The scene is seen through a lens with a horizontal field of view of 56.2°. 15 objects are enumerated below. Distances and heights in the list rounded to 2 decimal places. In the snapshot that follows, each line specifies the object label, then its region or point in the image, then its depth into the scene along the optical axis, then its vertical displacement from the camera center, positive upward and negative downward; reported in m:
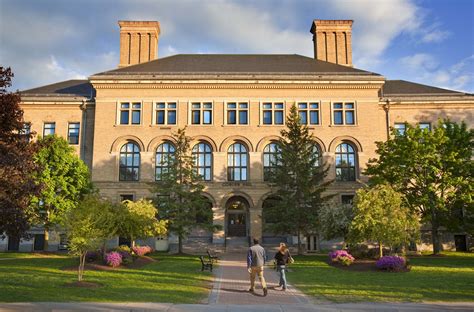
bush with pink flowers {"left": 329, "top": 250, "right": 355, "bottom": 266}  24.02 -1.79
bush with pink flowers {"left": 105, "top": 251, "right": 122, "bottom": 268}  23.16 -1.80
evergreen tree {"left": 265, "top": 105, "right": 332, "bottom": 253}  31.36 +2.67
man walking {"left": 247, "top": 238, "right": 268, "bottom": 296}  14.94 -1.22
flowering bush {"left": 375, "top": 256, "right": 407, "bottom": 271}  21.66 -1.86
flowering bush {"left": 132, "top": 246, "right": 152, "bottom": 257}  28.67 -1.71
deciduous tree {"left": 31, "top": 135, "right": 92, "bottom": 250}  33.38 +3.28
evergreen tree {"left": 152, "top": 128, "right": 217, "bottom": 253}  31.50 +1.98
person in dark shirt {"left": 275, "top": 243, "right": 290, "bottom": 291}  15.91 -1.36
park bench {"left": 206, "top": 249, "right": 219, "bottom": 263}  23.43 -1.85
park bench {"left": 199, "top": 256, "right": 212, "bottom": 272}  21.95 -2.06
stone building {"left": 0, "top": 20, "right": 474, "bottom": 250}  40.41 +9.72
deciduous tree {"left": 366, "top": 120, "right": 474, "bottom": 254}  30.47 +3.82
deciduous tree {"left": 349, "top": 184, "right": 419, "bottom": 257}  23.80 +0.27
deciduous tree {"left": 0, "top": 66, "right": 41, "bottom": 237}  14.29 +1.87
